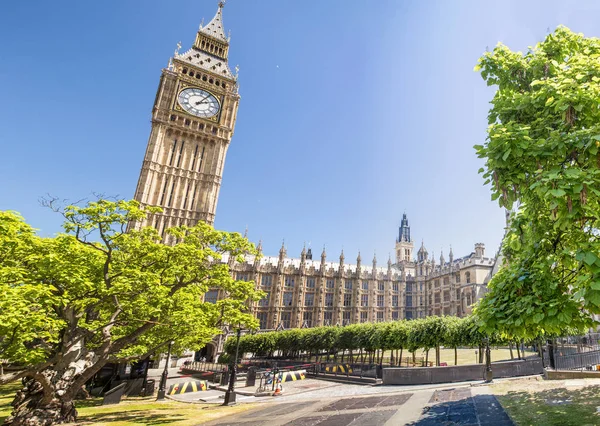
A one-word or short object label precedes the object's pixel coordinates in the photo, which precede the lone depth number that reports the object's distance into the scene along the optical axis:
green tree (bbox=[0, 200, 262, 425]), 11.81
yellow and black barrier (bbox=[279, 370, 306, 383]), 30.42
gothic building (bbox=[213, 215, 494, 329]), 67.50
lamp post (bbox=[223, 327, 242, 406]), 20.61
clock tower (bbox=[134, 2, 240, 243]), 54.91
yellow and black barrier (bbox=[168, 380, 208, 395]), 26.23
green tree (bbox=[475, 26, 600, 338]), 6.41
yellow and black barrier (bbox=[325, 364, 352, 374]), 30.78
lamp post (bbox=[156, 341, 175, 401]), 23.59
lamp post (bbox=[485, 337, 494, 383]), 21.43
